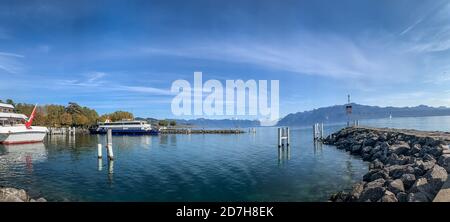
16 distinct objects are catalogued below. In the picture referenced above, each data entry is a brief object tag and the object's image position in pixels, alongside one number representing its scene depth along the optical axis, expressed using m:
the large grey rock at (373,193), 15.76
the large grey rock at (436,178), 14.96
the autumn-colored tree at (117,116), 174.38
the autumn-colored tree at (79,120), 152.50
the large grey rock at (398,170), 20.57
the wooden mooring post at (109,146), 40.78
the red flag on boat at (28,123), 73.56
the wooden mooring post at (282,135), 59.00
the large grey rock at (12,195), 15.83
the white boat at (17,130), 68.70
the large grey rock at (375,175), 22.04
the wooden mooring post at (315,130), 78.50
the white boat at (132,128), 126.12
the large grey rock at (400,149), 34.00
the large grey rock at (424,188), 14.24
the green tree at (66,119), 145.88
